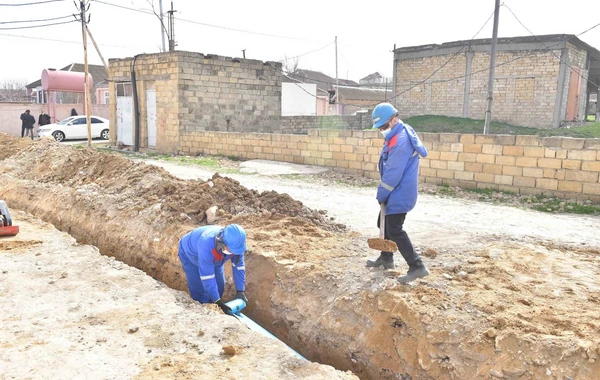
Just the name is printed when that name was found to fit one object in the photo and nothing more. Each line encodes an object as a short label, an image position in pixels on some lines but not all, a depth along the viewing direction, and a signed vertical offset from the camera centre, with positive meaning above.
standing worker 3.91 -0.33
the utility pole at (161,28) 27.22 +5.69
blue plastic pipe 4.09 -1.71
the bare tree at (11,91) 58.22 +4.28
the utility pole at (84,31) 16.42 +3.29
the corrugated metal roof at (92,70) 40.28 +4.81
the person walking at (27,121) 20.23 +0.07
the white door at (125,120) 17.72 +0.18
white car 21.36 -0.24
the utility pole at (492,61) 13.71 +2.28
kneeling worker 4.15 -1.25
